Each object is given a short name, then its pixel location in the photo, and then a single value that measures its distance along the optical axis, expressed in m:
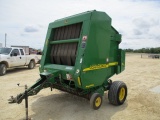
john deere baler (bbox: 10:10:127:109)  3.55
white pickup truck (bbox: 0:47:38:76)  8.66
